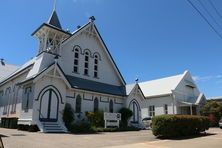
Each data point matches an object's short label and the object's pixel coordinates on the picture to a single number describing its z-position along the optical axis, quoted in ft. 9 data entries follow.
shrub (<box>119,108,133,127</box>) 65.81
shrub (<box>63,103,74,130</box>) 51.85
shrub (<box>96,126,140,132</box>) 52.16
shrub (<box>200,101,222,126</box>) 86.71
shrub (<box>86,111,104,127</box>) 56.35
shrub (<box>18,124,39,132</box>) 47.56
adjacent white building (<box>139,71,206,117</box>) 92.22
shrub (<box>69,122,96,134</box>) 48.83
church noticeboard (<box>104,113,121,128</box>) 56.27
